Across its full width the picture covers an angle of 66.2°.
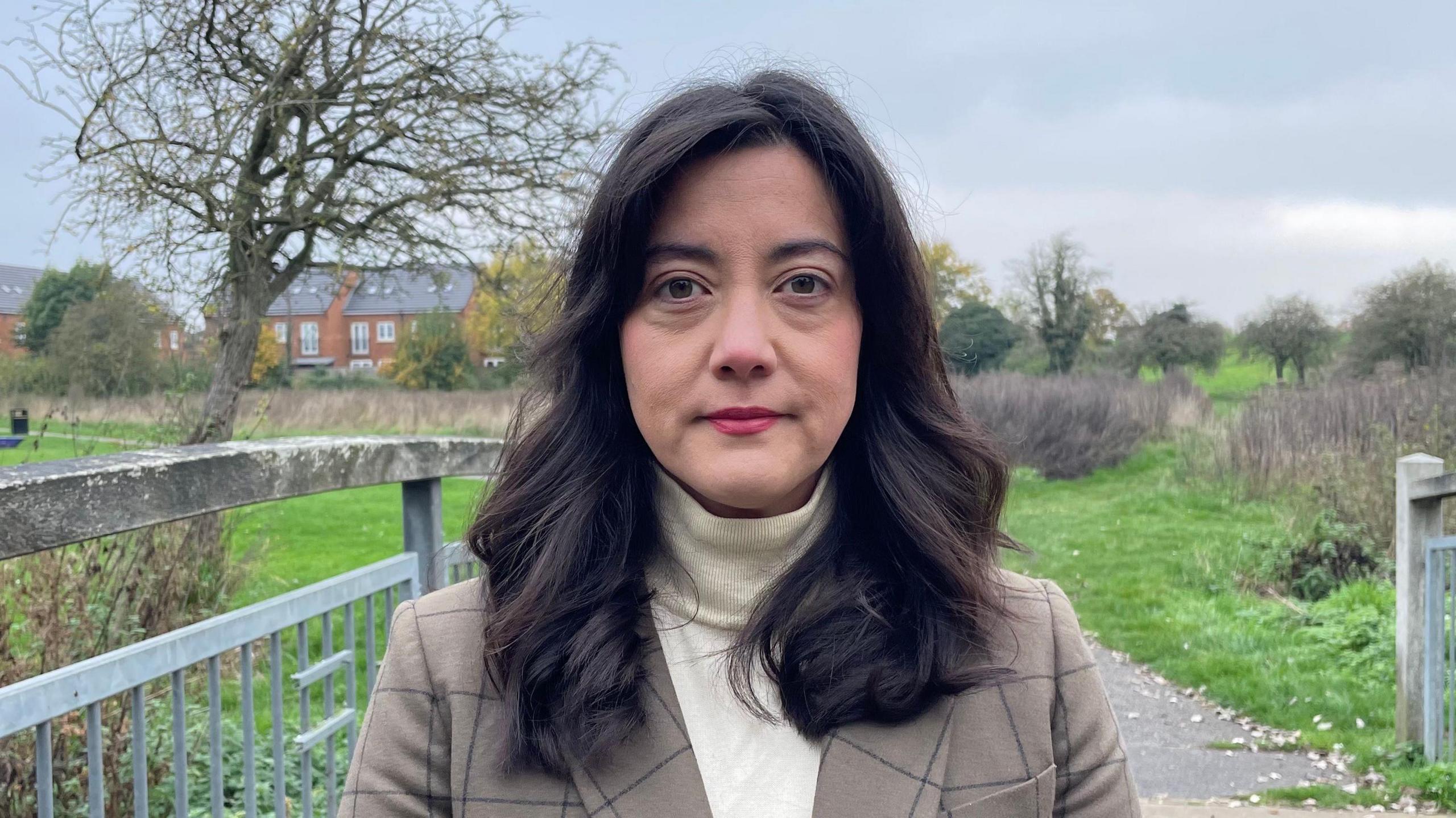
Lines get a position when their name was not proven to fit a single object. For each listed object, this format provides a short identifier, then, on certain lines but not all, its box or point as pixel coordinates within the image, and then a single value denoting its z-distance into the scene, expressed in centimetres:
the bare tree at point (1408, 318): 1914
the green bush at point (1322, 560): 919
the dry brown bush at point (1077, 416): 1914
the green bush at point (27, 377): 548
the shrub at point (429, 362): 2373
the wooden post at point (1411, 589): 524
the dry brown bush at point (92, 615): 333
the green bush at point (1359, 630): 703
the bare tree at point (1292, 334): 2408
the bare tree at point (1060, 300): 2573
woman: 138
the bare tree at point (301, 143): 745
